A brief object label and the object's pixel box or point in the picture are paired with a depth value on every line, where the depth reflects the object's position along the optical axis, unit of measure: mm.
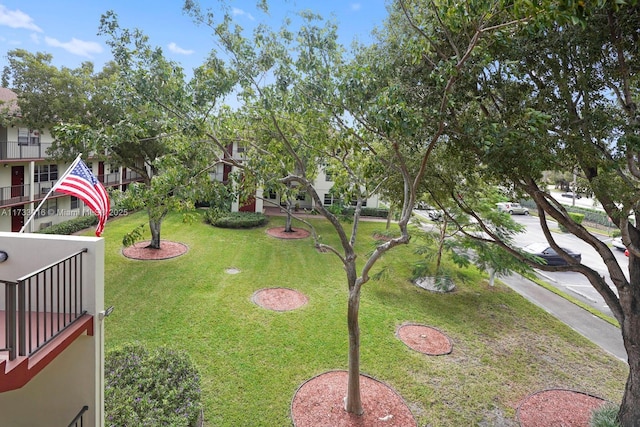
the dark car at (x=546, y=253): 20156
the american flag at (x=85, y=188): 6049
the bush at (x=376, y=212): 33094
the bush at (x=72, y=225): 21000
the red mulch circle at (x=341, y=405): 7633
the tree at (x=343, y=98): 6766
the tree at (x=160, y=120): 7242
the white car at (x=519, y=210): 40581
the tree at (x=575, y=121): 6188
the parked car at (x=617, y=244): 24925
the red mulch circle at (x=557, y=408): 8023
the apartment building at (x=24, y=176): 19875
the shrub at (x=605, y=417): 7337
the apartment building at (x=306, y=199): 30259
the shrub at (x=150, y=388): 6105
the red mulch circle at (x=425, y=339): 10719
